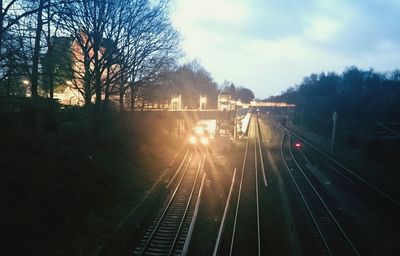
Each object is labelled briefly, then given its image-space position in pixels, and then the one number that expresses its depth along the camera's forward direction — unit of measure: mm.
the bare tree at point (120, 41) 24984
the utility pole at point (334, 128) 41191
